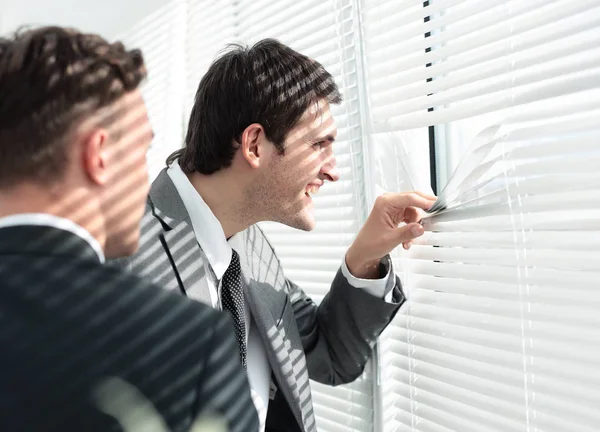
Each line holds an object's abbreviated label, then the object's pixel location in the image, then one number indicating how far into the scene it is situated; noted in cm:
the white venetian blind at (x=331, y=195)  147
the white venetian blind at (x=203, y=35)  192
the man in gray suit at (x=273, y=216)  136
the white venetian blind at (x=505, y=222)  100
